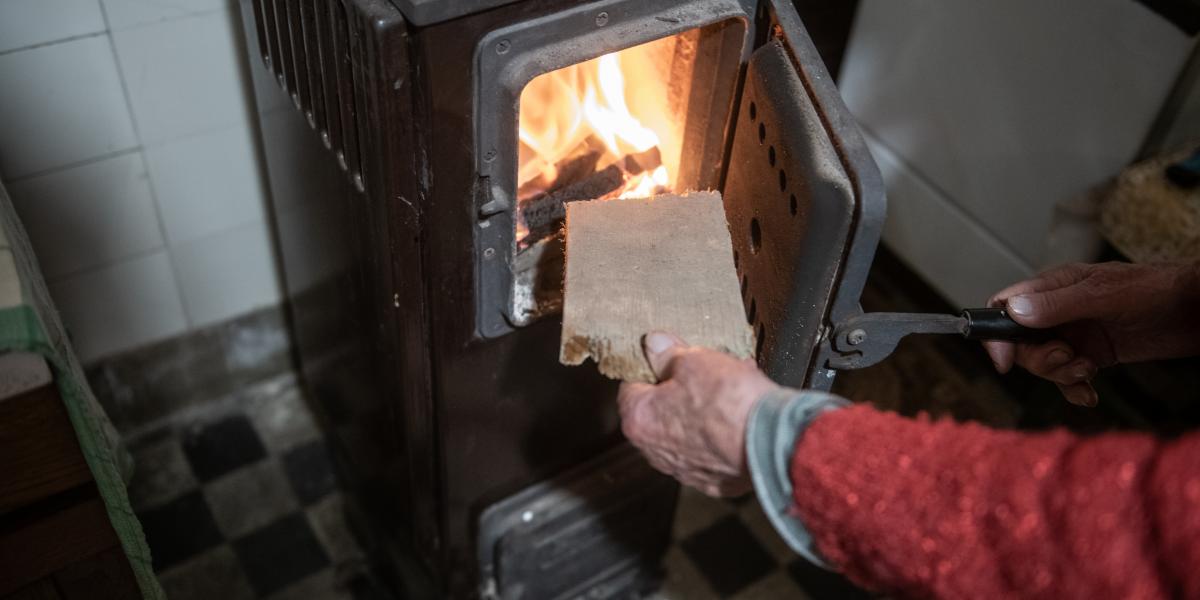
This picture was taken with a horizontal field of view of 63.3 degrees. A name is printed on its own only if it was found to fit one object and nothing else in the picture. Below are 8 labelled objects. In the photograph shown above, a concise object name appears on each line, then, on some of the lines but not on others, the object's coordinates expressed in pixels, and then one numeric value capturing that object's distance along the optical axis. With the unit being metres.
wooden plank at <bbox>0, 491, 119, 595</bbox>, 0.78
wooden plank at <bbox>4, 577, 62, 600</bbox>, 0.82
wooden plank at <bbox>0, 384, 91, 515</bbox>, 0.71
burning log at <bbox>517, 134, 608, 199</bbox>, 1.11
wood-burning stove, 0.80
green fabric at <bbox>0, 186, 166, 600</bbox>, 0.67
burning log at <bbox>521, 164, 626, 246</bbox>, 1.08
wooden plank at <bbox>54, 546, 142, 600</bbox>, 0.84
